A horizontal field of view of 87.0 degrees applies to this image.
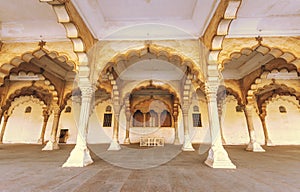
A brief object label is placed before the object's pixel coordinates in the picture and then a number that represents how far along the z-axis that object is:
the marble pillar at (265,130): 11.88
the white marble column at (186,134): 7.50
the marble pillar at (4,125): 13.16
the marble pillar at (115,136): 7.88
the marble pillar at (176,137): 11.22
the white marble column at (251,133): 7.49
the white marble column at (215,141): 3.70
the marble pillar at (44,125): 12.47
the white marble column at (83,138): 3.81
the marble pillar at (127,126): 12.15
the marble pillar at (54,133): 7.89
